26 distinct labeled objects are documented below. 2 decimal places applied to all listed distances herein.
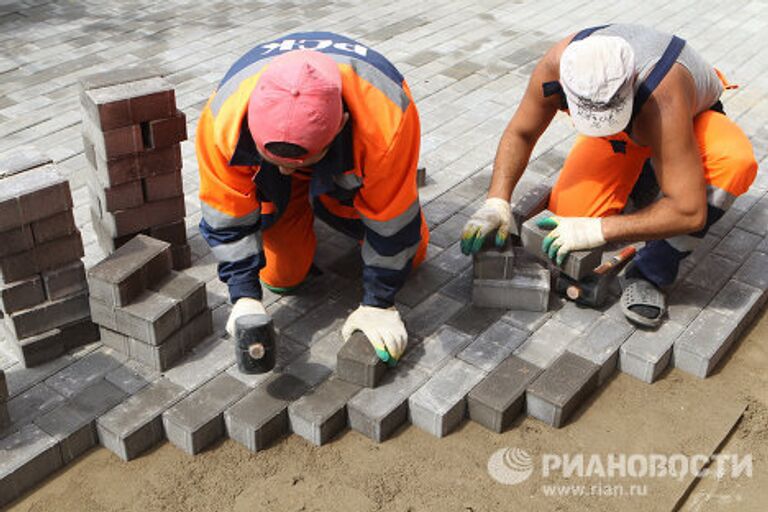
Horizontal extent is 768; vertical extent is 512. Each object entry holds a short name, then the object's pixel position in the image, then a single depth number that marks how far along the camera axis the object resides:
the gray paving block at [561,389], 3.64
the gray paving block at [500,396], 3.61
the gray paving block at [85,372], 3.65
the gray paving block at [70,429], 3.41
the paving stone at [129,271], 3.62
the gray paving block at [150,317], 3.61
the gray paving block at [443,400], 3.59
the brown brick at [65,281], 3.68
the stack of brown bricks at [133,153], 3.93
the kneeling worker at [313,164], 3.15
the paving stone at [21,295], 3.59
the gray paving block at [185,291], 3.72
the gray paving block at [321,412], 3.53
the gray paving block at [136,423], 3.44
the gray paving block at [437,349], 3.83
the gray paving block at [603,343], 3.90
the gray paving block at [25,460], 3.26
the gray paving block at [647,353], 3.90
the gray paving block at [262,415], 3.49
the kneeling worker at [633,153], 3.68
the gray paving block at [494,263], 4.07
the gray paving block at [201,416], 3.47
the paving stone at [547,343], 3.88
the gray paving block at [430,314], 4.05
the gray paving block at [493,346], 3.85
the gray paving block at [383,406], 3.55
